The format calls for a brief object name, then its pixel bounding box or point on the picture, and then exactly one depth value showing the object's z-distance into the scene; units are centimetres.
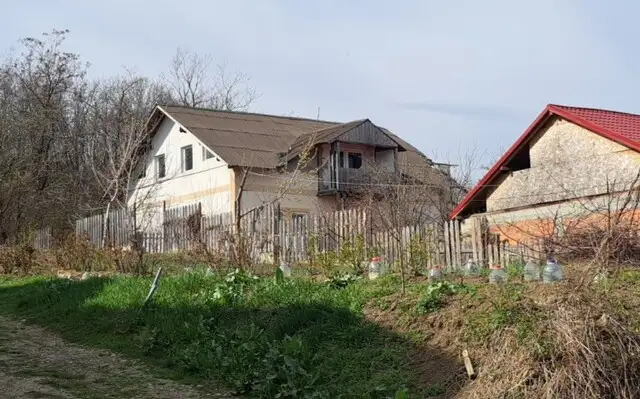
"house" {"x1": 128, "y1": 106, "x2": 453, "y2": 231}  3067
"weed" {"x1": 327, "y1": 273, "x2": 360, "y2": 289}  1055
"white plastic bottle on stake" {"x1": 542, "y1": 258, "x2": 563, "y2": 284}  835
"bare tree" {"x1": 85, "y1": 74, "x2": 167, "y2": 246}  3031
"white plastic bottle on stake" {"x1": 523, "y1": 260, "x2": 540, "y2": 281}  928
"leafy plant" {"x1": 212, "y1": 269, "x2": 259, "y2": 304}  1084
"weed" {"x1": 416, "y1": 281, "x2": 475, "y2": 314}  845
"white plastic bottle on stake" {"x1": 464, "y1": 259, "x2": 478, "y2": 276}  1112
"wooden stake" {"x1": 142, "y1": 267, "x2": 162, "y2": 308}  1138
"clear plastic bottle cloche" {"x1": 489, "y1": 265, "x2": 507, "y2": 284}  911
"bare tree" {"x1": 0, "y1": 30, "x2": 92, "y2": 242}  3441
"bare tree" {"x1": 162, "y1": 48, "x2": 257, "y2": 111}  5112
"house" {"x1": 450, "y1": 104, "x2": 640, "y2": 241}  1958
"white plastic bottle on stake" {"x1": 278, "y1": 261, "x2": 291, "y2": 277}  1218
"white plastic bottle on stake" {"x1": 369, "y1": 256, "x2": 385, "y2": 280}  1124
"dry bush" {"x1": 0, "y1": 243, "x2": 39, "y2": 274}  1858
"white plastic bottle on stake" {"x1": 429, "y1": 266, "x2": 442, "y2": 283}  988
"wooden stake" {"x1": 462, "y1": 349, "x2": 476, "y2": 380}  690
